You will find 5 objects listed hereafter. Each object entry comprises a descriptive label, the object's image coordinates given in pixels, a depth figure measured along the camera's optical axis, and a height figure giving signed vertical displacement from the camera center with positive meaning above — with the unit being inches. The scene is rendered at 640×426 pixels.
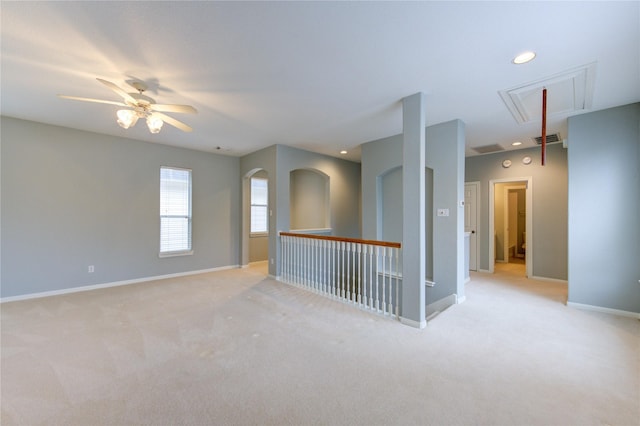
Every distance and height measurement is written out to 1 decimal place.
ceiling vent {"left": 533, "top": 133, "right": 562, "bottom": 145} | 172.6 +53.6
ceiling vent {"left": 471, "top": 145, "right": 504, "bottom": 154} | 201.2 +53.7
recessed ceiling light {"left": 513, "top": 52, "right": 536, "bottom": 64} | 87.0 +54.4
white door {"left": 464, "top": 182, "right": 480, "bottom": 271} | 229.9 -3.2
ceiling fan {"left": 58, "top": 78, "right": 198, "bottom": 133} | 103.2 +43.1
